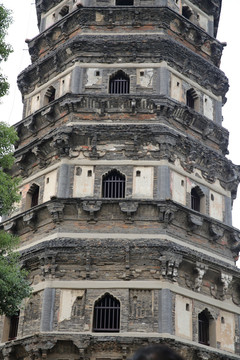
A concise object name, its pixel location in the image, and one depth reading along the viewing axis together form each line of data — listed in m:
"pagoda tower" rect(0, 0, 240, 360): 15.88
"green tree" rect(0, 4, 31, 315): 12.08
